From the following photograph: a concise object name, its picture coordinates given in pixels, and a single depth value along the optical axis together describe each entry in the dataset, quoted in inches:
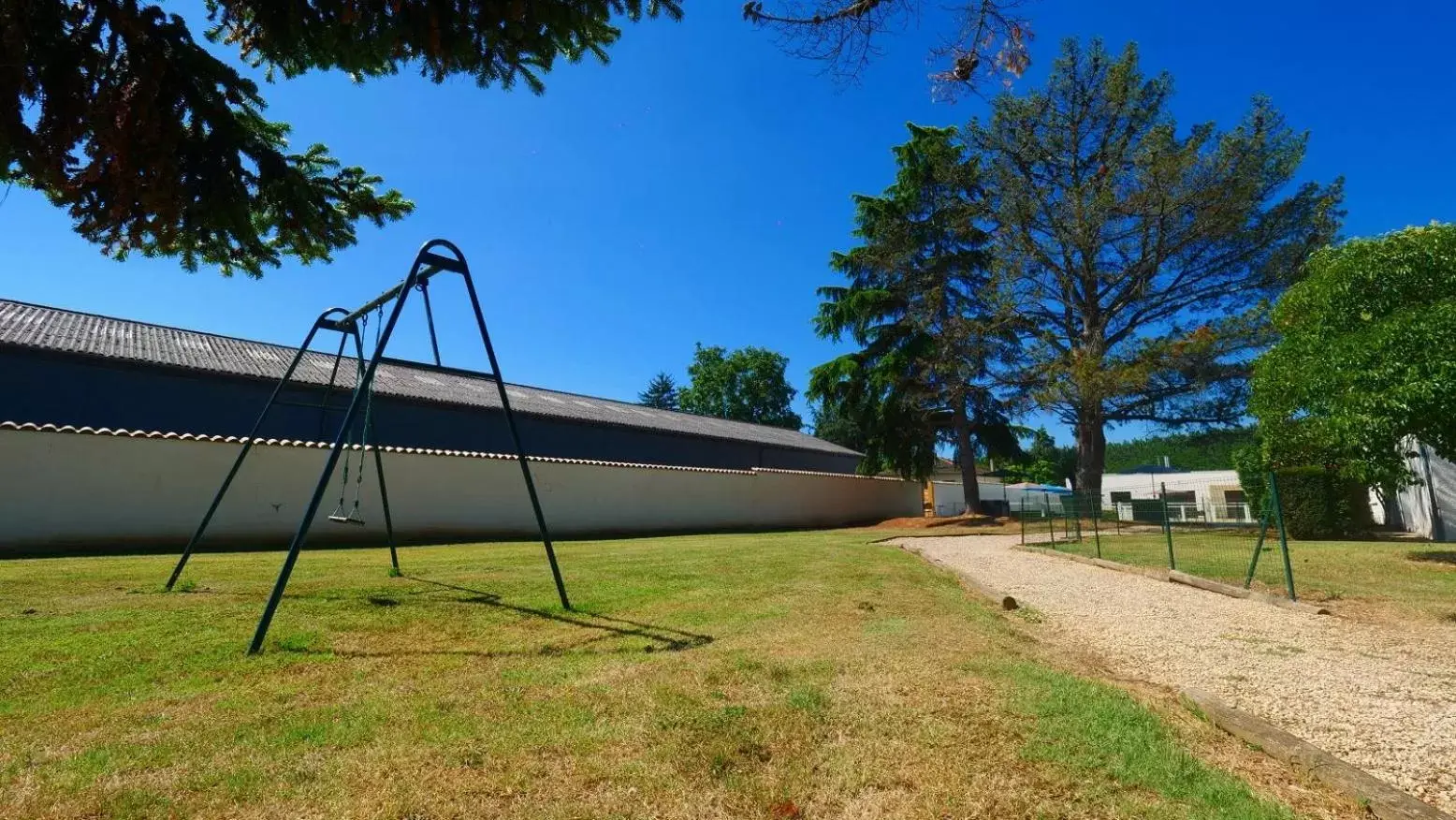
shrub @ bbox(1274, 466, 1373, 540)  673.6
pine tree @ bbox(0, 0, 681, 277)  142.0
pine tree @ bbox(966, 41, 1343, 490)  807.1
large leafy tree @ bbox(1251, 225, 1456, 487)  431.8
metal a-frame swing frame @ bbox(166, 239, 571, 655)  171.8
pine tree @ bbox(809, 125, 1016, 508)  1015.6
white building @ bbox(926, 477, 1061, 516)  1428.4
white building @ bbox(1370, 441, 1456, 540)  666.2
